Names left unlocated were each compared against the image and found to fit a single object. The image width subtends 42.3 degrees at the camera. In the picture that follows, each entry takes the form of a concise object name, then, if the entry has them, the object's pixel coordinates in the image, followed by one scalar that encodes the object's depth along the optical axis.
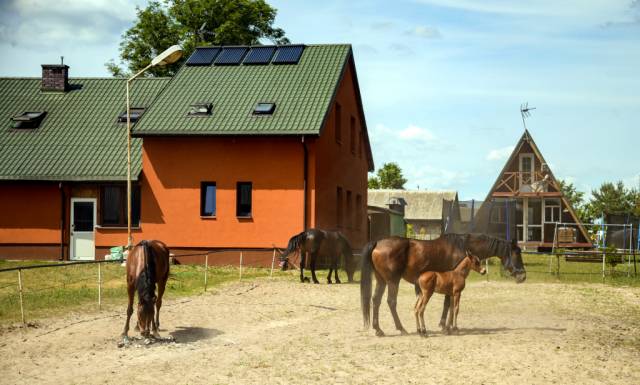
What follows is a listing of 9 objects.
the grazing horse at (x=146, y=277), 12.47
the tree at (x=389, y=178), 89.69
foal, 13.33
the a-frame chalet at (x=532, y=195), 49.75
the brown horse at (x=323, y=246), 23.80
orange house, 28.73
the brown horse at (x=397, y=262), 13.65
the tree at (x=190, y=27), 44.75
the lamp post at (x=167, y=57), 24.38
